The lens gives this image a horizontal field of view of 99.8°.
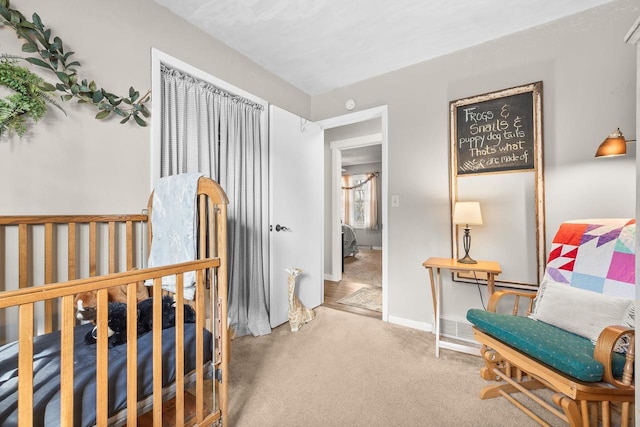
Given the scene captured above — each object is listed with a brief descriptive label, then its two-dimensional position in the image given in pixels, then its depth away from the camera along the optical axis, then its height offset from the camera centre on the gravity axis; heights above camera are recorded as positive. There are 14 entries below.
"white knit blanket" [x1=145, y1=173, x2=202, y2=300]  1.32 -0.05
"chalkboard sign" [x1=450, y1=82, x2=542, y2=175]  2.00 +0.65
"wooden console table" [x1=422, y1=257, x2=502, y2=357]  1.85 -0.39
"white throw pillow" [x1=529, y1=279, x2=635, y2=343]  1.27 -0.49
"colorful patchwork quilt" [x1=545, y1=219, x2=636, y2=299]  1.37 -0.24
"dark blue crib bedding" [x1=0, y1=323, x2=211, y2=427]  0.77 -0.53
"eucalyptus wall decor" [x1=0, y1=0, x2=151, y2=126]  1.25 +0.74
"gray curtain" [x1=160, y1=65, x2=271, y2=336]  1.89 +0.43
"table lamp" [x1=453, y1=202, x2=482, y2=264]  1.95 -0.02
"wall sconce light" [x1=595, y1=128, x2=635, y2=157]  1.48 +0.37
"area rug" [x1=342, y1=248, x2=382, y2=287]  4.17 -1.01
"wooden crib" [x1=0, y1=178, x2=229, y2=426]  0.76 -0.45
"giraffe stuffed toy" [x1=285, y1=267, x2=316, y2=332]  2.43 -0.87
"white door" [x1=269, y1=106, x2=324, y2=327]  2.54 +0.07
